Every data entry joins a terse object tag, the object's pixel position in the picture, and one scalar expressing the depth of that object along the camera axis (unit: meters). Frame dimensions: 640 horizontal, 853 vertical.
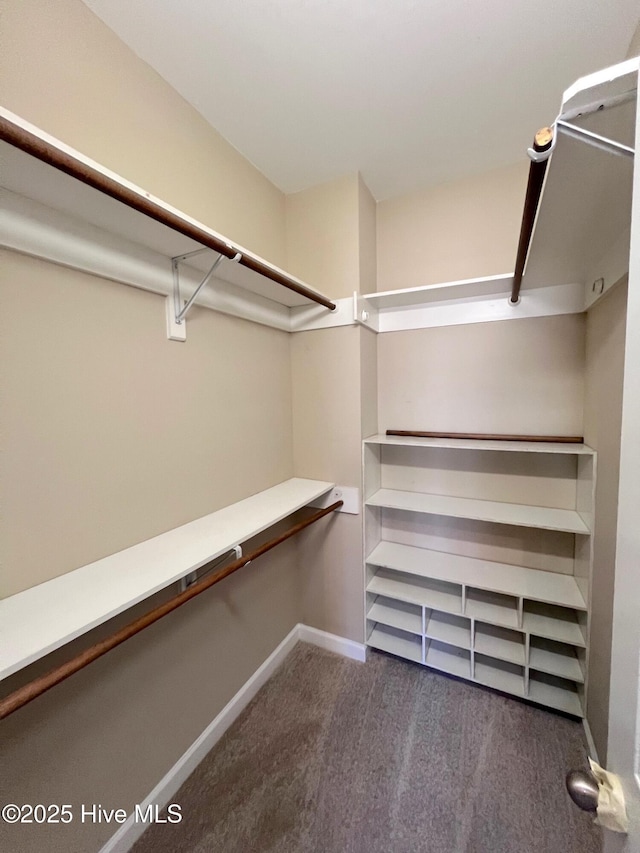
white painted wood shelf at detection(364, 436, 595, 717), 1.51
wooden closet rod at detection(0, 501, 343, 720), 0.65
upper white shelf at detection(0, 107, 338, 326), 0.67
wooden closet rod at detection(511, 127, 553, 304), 0.65
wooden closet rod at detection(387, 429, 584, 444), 1.57
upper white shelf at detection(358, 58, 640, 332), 0.62
